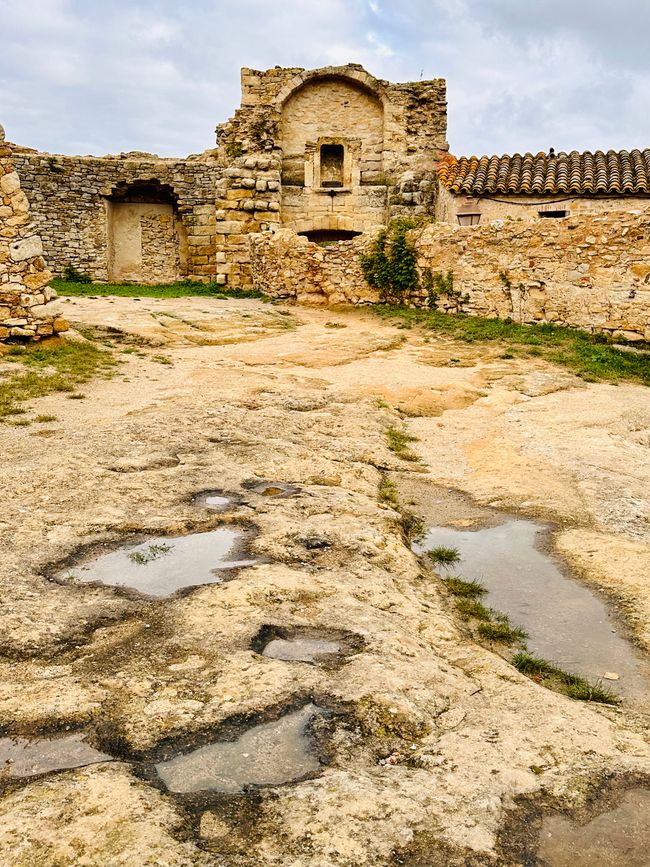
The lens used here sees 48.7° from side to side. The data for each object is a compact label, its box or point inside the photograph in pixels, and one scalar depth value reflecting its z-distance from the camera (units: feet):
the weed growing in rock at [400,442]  22.90
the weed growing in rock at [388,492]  18.92
